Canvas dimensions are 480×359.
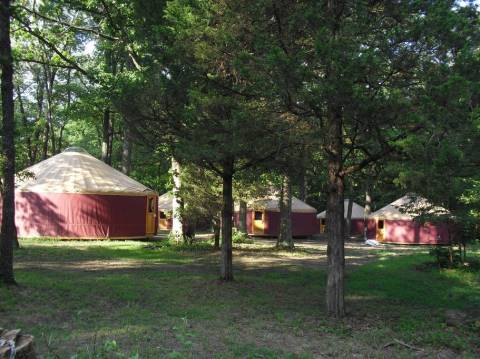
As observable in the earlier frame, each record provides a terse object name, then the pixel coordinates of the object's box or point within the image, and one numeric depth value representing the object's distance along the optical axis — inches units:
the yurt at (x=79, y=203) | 745.6
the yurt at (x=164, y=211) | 1279.5
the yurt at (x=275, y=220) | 1157.1
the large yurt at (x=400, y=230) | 1130.7
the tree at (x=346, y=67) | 241.0
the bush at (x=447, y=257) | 569.9
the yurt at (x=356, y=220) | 1405.0
